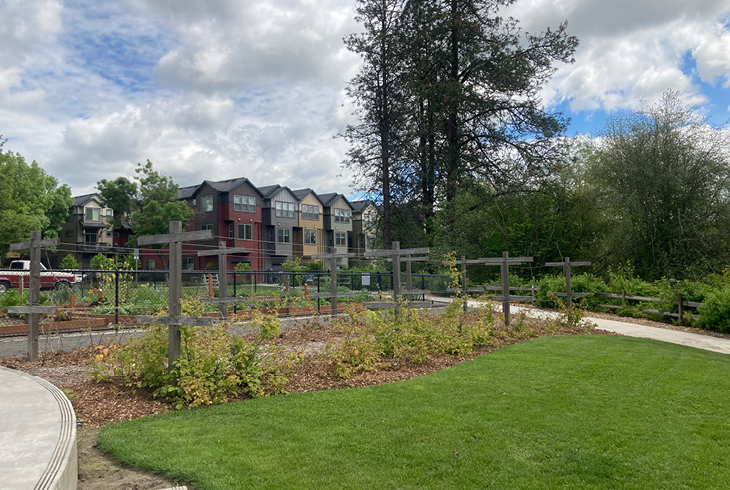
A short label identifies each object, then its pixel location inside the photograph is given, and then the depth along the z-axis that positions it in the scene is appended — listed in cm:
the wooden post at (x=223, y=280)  1043
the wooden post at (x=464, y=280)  1403
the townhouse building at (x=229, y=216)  4431
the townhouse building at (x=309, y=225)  5109
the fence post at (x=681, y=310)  1427
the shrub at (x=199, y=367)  543
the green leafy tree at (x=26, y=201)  3332
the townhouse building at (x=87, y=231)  4803
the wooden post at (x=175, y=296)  552
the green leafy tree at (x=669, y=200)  1942
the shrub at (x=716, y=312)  1264
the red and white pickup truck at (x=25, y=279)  2092
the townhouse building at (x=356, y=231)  5854
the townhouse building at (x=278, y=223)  4800
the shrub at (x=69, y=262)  3980
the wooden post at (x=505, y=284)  1130
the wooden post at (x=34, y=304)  774
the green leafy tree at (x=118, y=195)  4222
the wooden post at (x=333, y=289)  1269
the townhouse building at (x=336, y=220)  5488
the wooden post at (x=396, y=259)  992
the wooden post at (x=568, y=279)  1461
